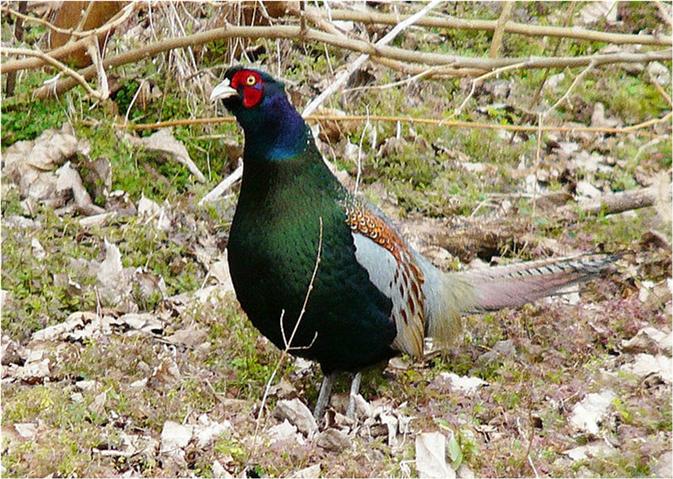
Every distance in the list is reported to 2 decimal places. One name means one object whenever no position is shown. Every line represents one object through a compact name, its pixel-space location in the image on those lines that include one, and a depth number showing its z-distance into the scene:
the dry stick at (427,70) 12.70
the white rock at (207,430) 8.62
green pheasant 9.45
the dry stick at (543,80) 12.97
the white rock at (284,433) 8.87
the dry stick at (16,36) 14.08
